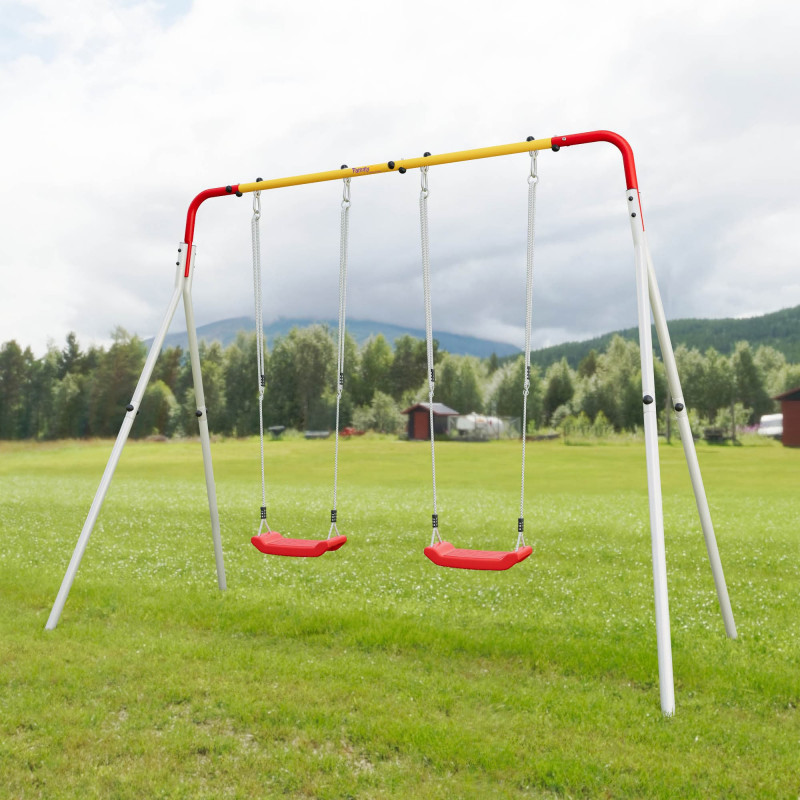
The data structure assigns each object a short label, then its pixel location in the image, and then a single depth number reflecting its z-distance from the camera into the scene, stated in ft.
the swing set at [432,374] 19.84
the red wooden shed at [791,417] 150.00
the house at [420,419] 183.11
